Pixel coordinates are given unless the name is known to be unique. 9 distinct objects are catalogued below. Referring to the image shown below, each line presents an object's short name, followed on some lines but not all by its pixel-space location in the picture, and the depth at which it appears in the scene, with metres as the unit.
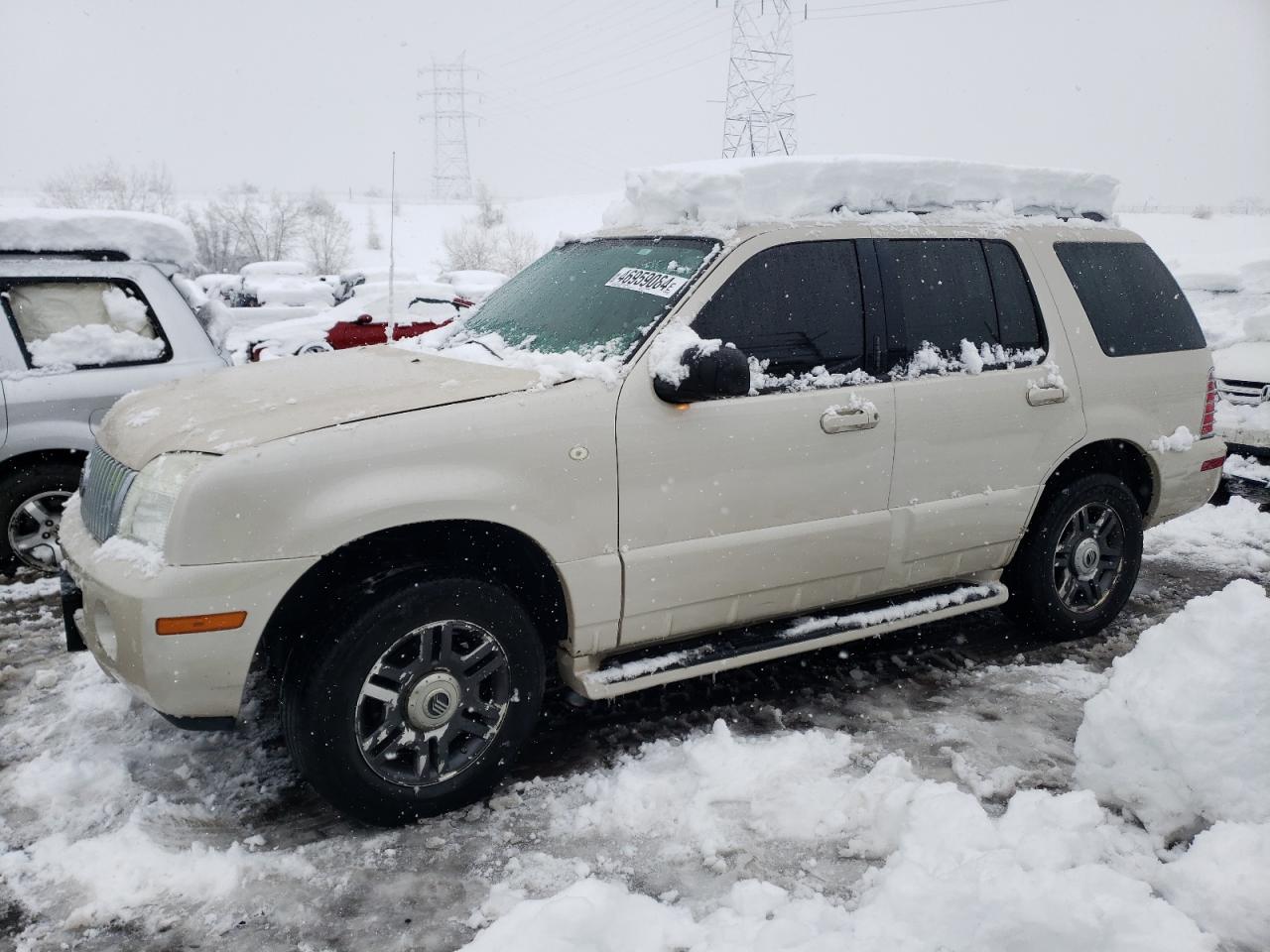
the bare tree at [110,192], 54.38
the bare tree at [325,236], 52.47
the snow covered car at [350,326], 11.82
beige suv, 2.80
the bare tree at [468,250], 52.75
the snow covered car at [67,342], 5.17
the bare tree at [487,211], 65.43
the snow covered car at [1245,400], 6.48
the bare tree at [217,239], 45.75
